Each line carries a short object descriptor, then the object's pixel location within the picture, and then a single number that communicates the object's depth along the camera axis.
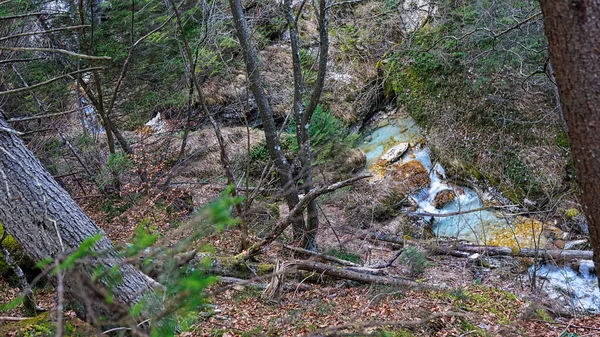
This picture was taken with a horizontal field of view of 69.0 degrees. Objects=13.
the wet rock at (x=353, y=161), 11.97
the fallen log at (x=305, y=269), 6.01
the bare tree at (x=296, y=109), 6.96
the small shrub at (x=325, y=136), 10.59
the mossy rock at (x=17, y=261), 6.06
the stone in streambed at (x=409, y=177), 11.41
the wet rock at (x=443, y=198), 11.00
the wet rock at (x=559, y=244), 8.77
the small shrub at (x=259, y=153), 11.87
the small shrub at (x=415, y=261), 7.60
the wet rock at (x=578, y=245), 8.62
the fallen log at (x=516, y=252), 8.11
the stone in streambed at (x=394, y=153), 12.38
